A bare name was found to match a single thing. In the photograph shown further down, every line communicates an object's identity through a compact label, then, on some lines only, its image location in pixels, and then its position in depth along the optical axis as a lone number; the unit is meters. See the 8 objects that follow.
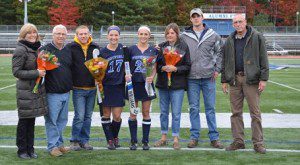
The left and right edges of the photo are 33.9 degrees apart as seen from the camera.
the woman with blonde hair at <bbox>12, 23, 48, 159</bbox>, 6.62
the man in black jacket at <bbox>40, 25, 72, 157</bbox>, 6.91
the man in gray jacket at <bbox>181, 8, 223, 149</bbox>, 7.65
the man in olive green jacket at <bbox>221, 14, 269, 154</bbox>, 7.23
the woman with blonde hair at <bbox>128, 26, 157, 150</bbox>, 7.30
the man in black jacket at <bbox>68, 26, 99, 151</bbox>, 7.24
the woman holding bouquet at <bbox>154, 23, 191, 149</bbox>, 7.47
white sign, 59.41
